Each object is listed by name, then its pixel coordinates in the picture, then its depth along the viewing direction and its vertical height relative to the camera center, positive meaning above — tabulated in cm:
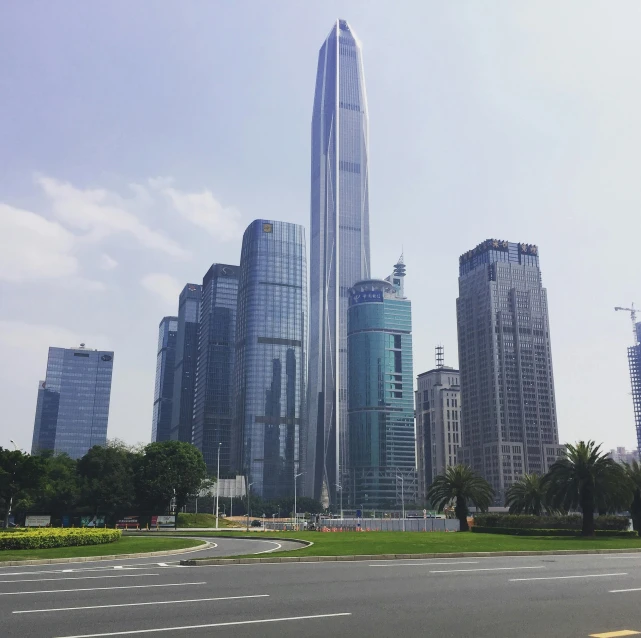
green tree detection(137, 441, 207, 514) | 9712 +271
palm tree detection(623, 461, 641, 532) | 5838 +37
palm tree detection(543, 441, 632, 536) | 5484 +97
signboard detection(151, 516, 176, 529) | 8956 -362
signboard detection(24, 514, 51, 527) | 8038 -322
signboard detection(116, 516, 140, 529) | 8822 -367
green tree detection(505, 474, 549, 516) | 7962 -24
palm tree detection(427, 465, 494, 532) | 7569 +55
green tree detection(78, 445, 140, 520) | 9238 +175
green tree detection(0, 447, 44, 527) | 6109 +206
